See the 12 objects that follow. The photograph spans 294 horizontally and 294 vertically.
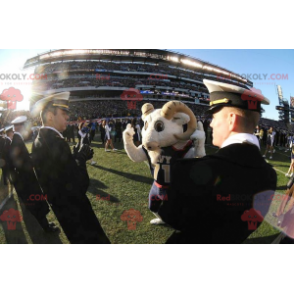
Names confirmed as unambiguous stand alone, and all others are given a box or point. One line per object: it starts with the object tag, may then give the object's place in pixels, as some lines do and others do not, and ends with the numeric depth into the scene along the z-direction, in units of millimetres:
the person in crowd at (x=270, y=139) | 7620
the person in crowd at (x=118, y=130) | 12821
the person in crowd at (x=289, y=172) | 5221
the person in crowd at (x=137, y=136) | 11141
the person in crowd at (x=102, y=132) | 11703
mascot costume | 1888
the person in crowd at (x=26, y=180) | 2648
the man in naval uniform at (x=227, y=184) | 872
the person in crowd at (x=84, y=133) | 6793
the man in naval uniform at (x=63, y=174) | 1748
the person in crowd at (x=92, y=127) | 11926
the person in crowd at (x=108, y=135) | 8575
